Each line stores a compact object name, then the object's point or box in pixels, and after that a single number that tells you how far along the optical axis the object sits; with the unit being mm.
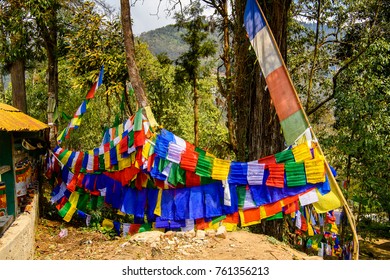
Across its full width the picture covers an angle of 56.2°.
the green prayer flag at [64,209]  7670
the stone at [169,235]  5281
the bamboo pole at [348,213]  4234
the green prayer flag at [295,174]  4871
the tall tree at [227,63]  9656
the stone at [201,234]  5193
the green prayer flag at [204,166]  5492
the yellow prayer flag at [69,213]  7598
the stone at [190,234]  5259
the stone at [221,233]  5176
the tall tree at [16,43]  10016
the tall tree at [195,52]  15573
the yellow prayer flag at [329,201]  4680
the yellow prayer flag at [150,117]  5977
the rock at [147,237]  5222
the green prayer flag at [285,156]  4970
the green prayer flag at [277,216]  5168
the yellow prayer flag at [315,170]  4730
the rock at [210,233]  5250
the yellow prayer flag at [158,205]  5984
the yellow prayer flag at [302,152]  4812
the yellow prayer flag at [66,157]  7754
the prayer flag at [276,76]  4902
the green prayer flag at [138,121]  5980
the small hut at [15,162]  5516
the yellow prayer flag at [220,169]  5410
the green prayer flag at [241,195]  5414
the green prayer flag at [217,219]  5555
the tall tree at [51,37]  9547
